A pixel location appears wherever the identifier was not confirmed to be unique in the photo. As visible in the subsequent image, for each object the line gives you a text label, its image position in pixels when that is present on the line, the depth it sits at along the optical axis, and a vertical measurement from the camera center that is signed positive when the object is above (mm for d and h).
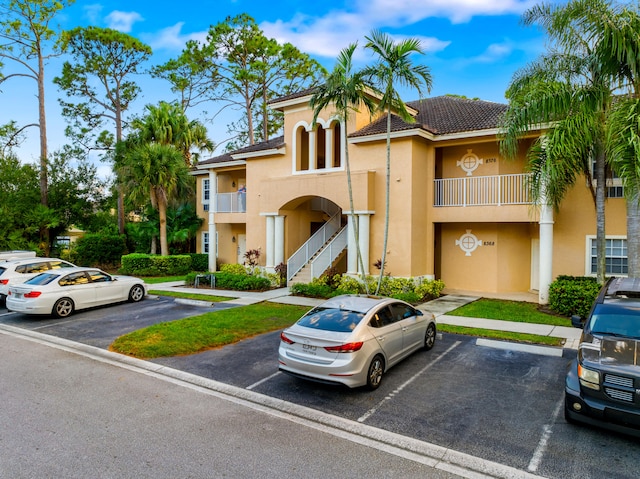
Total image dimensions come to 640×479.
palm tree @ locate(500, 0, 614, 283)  11266 +3661
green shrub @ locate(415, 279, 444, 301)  16094 -2189
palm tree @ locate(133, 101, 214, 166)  27672 +7085
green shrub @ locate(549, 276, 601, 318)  12617 -1936
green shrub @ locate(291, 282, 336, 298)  16672 -2305
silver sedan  6984 -1918
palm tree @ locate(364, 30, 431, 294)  13000 +5187
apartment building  15695 +1057
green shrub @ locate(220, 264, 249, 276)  21344 -1836
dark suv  5312 -1829
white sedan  13039 -1945
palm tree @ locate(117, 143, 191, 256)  24094 +3436
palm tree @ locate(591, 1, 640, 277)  9914 +2851
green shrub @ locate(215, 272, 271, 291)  19000 -2253
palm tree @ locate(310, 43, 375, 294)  13398 +4761
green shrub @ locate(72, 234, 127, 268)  28000 -1144
